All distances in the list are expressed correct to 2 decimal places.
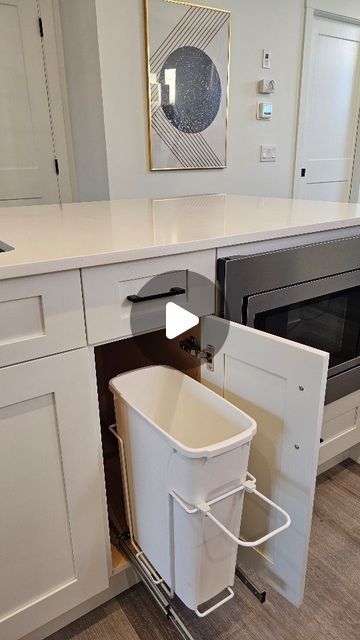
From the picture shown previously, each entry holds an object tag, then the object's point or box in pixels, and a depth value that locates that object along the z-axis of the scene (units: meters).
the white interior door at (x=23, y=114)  2.49
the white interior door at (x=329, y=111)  3.26
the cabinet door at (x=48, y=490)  0.77
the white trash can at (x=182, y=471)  0.77
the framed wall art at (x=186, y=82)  2.42
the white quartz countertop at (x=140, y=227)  0.75
